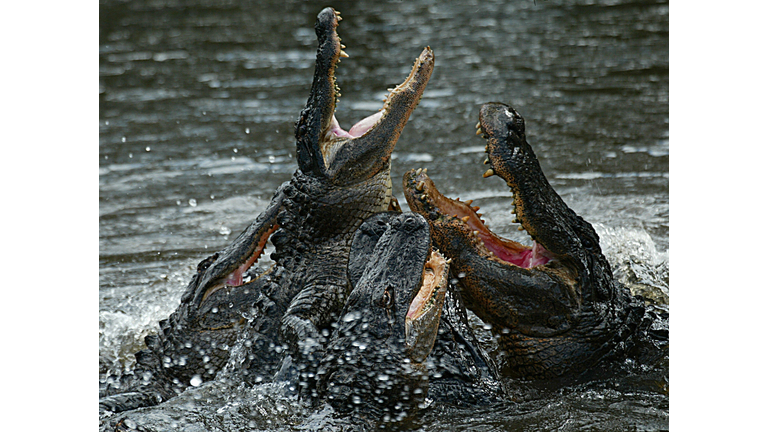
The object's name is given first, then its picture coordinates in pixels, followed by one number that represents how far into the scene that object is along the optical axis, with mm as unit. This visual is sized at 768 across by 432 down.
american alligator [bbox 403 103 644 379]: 7598
